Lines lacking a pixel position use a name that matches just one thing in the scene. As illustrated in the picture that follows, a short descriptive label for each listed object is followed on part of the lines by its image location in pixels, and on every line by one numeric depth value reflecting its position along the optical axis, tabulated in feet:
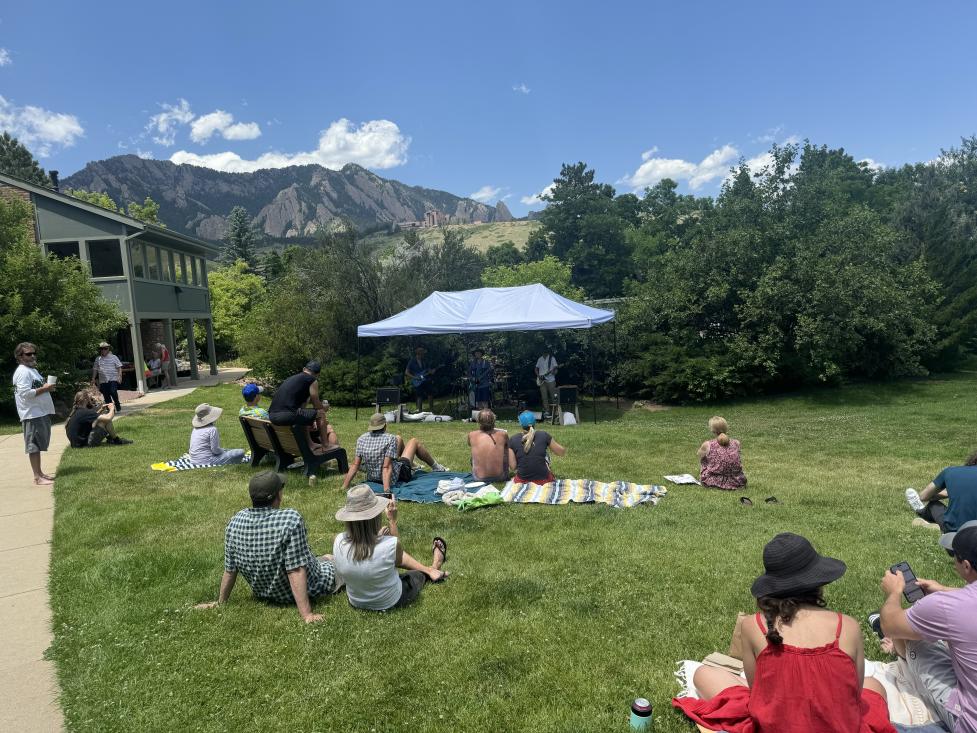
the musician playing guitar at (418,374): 47.91
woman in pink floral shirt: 22.77
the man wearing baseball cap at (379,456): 22.09
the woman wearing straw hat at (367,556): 12.57
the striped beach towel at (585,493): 20.45
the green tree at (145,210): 137.59
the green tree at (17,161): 166.81
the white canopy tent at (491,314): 40.57
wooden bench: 23.40
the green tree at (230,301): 104.83
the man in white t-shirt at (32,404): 23.67
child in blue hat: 25.27
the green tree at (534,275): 102.53
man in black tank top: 22.88
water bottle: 8.80
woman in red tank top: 7.06
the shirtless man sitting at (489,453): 22.90
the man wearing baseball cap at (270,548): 12.51
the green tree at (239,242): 172.24
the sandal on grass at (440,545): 14.96
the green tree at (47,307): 41.88
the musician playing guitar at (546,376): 44.62
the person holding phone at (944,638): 7.81
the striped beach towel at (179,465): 26.78
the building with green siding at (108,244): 58.95
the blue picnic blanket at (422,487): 21.36
